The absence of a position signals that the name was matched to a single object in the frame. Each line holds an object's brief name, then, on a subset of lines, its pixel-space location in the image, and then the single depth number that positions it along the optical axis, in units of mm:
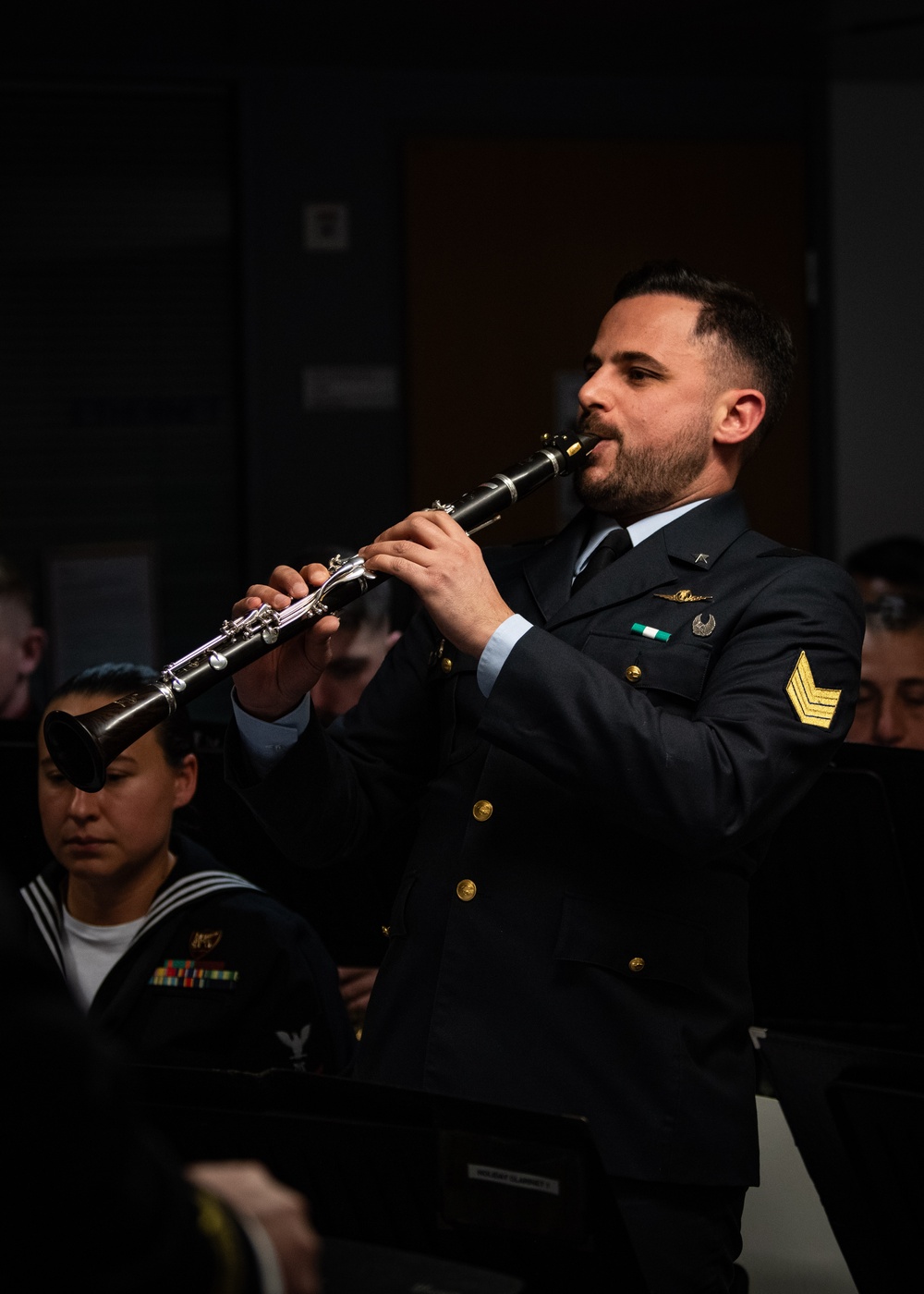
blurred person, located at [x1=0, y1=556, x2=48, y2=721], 7008
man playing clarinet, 3227
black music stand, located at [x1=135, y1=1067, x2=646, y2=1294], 2643
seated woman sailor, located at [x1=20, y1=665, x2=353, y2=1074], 4629
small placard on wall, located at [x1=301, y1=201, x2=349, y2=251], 9461
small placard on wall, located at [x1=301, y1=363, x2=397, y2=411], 9508
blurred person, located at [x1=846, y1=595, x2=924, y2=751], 6031
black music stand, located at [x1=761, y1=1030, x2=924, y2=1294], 2699
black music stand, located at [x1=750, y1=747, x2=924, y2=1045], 4402
